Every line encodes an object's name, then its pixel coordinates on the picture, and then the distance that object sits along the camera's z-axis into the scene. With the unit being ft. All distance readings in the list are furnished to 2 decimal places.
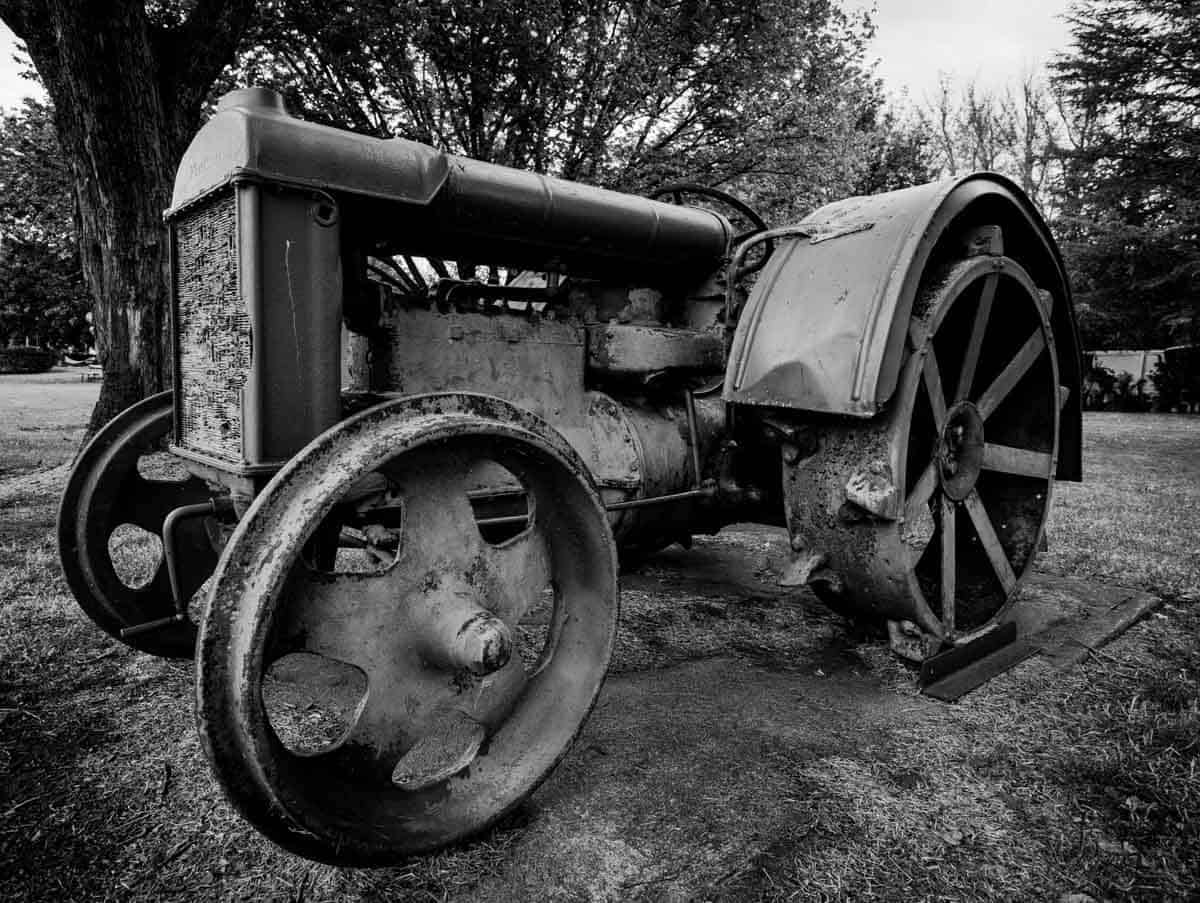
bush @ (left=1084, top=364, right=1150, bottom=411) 61.19
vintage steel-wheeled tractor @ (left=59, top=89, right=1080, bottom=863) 5.25
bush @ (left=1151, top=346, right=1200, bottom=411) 56.49
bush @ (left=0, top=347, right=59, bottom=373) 103.60
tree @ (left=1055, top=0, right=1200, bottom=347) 40.24
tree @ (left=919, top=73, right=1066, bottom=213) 81.35
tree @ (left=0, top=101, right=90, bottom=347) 47.72
